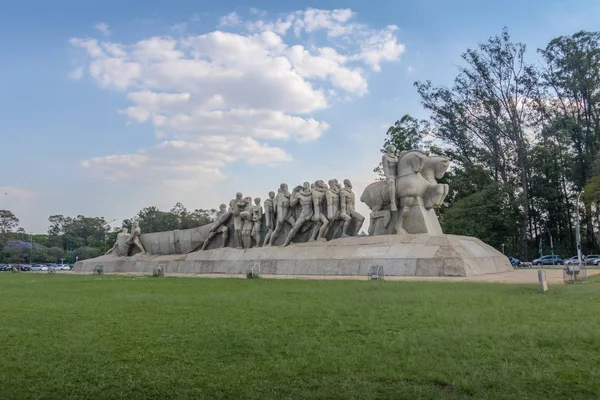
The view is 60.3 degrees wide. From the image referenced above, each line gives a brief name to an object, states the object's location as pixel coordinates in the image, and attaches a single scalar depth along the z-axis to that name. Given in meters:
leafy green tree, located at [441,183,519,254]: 31.67
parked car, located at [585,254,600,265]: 33.45
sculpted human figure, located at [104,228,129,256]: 26.02
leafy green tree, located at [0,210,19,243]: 71.06
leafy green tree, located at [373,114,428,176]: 36.03
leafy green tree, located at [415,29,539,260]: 33.75
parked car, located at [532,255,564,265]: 36.70
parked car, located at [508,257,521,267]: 33.71
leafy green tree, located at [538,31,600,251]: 33.22
